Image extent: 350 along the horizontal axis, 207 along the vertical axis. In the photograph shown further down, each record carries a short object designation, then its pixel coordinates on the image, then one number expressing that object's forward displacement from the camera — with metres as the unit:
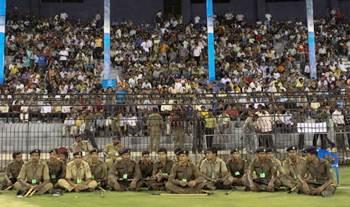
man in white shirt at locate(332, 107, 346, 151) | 18.31
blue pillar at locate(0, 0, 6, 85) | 24.48
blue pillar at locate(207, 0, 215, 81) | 26.70
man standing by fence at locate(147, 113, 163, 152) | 18.09
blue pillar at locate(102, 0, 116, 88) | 25.11
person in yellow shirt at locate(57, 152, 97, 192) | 13.81
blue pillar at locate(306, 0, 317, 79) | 26.89
